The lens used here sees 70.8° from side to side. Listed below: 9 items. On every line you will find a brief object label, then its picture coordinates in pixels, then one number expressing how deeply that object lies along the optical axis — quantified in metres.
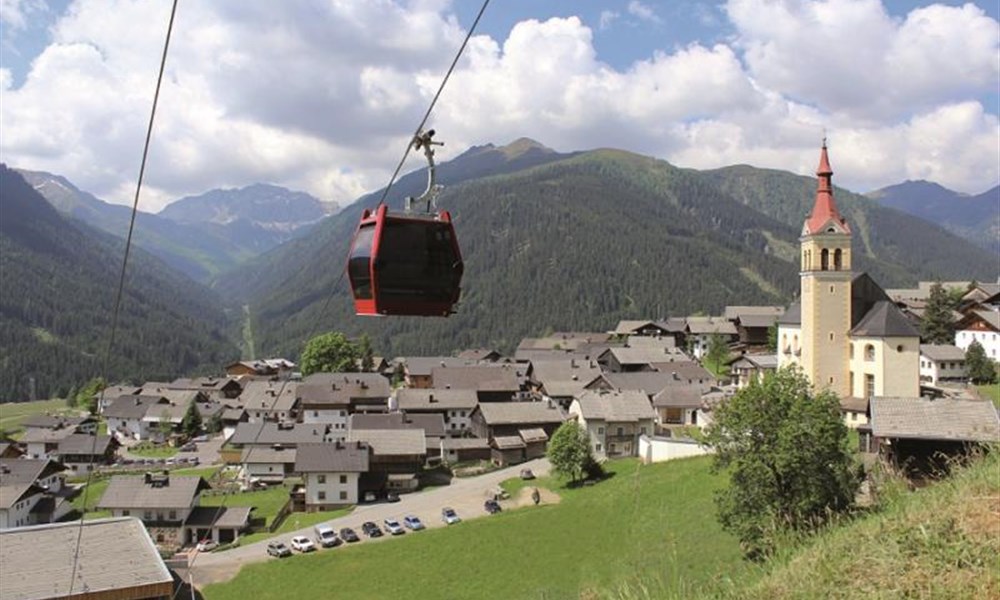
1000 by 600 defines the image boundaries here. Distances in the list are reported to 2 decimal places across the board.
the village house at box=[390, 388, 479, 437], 71.56
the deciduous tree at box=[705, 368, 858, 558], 23.06
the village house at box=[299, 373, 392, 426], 73.62
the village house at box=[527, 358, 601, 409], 75.25
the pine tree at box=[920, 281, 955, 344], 76.00
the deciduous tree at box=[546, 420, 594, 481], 47.72
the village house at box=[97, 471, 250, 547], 46.38
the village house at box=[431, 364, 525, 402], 78.06
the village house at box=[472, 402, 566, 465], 60.81
